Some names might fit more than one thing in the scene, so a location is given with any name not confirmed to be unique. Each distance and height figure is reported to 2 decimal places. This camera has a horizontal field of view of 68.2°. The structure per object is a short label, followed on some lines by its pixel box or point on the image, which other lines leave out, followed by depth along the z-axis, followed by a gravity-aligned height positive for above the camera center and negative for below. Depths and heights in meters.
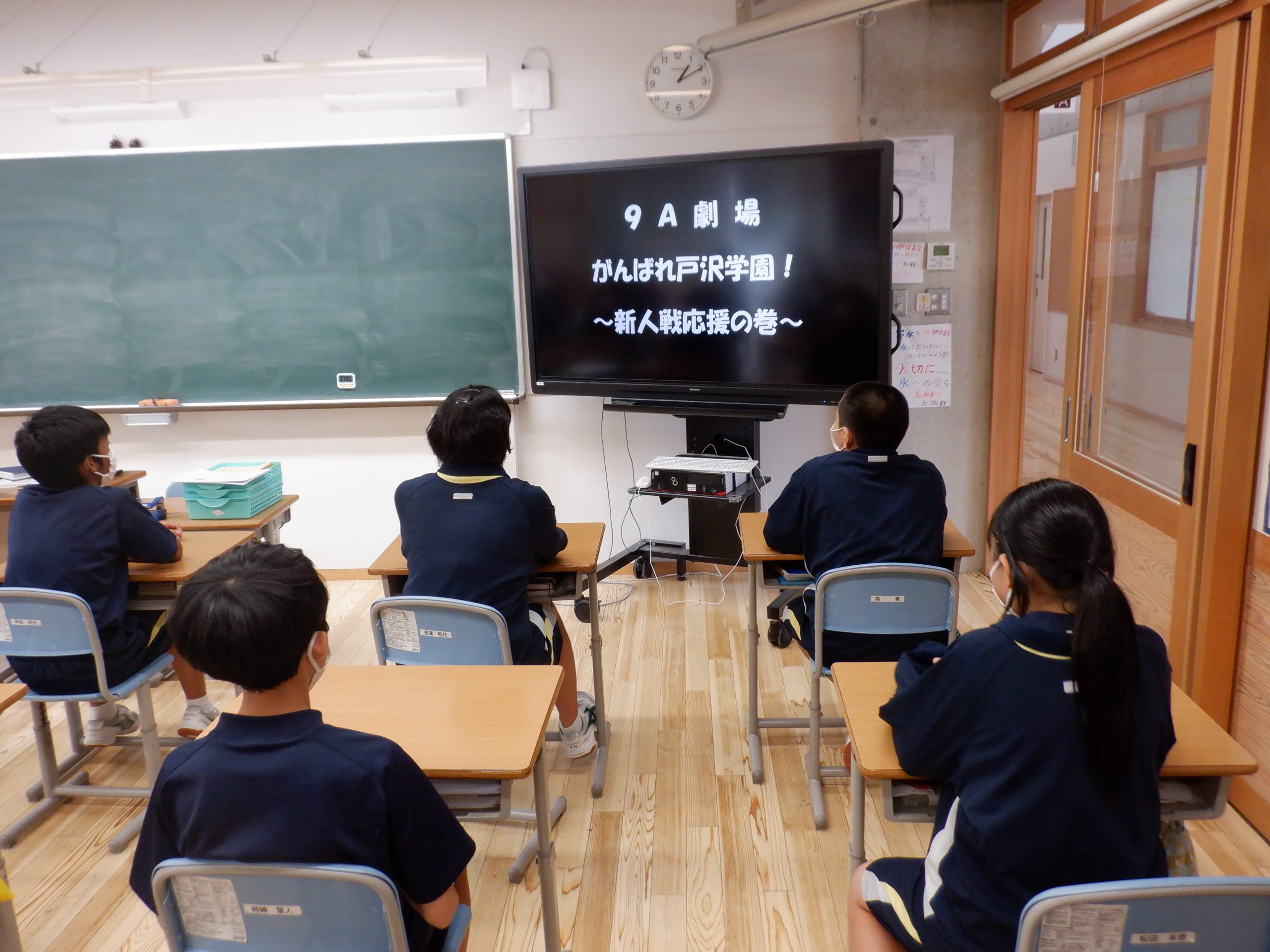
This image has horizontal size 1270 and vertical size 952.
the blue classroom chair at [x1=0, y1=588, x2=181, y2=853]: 2.47 -1.05
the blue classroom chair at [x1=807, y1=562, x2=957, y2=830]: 2.37 -0.81
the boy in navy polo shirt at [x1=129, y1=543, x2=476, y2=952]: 1.26 -0.63
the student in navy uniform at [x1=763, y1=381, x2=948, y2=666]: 2.54 -0.59
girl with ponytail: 1.29 -0.64
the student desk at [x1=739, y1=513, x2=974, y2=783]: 2.71 -0.80
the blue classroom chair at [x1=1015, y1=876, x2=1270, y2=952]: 1.15 -0.80
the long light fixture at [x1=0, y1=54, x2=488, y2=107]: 3.37 +0.78
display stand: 4.18 -1.00
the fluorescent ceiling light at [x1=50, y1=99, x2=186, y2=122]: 4.23 +0.85
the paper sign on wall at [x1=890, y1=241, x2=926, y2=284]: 4.27 +0.08
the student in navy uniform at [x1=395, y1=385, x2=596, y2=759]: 2.43 -0.58
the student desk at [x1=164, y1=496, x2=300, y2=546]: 3.33 -0.78
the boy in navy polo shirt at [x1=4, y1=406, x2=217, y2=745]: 2.57 -0.63
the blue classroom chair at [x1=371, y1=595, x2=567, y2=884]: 2.24 -0.82
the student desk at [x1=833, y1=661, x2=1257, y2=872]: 1.54 -0.79
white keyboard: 4.07 -0.77
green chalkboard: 4.33 +0.11
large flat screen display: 3.69 +0.05
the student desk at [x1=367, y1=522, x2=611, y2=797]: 2.70 -0.78
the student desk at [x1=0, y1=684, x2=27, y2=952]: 1.69 -1.11
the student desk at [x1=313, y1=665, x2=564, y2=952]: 1.66 -0.80
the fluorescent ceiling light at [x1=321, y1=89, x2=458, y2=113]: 4.13 +0.85
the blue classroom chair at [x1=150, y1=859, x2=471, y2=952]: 1.25 -0.83
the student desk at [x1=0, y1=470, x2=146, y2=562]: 3.66 -0.73
